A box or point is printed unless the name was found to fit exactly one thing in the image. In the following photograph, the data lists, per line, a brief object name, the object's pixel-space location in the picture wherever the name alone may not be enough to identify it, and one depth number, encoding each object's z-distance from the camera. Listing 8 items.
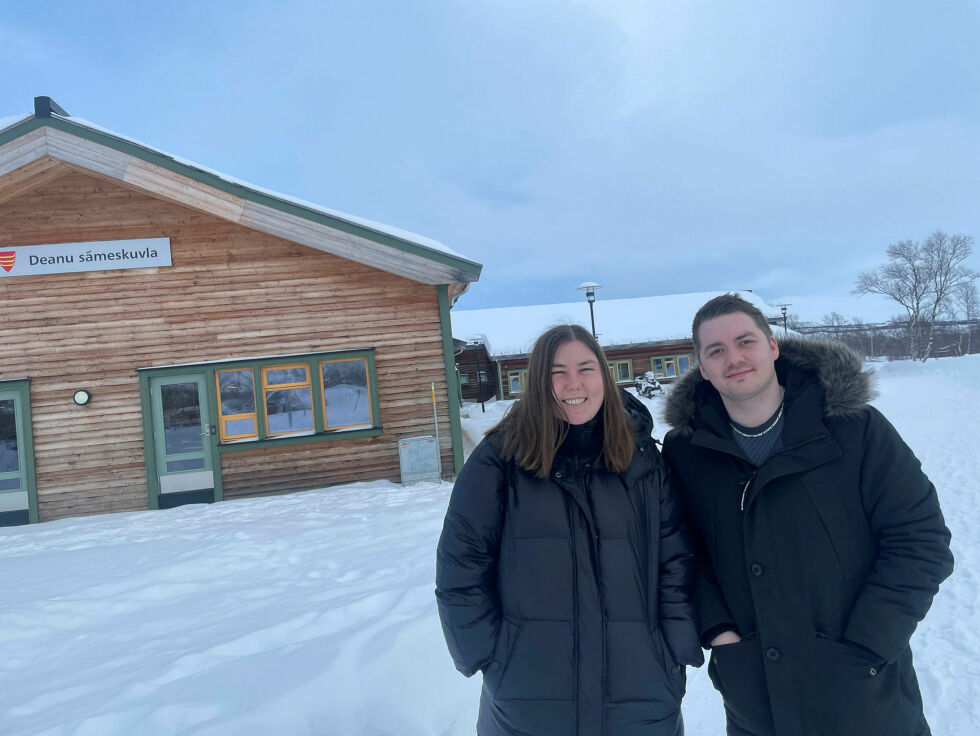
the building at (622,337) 27.95
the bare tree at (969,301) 39.72
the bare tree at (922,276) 38.34
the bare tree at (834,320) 67.57
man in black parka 1.72
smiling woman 1.80
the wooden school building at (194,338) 8.40
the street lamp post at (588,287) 19.31
